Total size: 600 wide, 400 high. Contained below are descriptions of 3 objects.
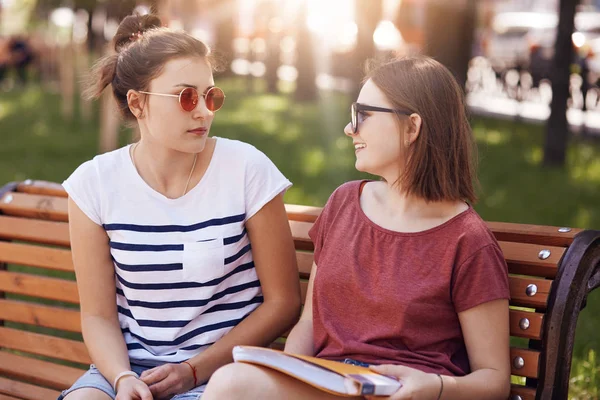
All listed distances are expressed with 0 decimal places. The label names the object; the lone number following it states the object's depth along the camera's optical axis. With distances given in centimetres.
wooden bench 276
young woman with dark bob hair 258
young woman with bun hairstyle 302
